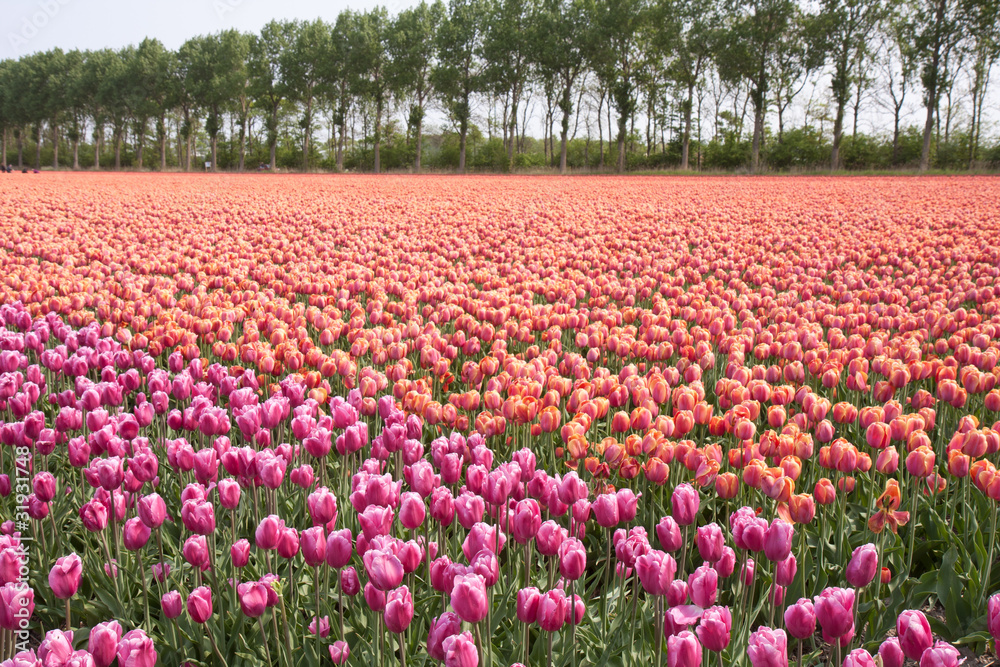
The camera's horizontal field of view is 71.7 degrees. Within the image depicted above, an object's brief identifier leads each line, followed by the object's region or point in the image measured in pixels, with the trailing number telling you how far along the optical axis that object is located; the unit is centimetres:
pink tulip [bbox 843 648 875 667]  128
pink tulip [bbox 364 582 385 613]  160
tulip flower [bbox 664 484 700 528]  196
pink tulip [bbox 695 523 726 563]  176
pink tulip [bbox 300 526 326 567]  176
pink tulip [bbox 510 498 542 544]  188
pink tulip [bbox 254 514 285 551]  188
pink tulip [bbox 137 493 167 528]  192
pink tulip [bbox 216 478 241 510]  218
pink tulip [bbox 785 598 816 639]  150
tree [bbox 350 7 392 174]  5678
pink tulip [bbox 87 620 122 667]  144
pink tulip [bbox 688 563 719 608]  158
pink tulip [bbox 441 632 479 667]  139
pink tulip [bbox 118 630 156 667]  138
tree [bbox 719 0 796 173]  4597
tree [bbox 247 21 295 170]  6022
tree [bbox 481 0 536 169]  5269
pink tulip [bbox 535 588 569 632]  157
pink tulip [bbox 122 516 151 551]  197
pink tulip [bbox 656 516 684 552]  186
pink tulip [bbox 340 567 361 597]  183
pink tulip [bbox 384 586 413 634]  153
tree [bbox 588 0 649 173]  4947
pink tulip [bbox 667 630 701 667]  134
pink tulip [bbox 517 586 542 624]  162
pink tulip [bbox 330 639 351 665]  186
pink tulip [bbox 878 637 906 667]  134
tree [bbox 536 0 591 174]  5161
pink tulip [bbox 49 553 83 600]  163
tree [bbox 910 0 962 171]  4219
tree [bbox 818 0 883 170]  4491
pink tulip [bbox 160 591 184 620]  194
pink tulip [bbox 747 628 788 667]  134
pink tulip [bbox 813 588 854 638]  144
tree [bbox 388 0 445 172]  5566
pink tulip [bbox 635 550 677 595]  162
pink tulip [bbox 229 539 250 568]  198
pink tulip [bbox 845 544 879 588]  160
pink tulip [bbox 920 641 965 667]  125
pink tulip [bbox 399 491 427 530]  189
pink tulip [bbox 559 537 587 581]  171
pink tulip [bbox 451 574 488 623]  146
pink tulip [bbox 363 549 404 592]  154
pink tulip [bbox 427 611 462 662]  151
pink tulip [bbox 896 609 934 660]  132
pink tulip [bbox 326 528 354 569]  174
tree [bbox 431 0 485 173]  5438
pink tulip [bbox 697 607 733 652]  143
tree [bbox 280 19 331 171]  5766
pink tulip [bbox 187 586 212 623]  181
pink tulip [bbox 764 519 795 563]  169
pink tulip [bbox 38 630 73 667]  126
